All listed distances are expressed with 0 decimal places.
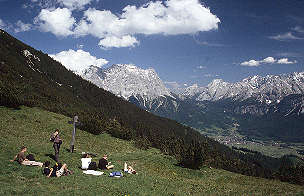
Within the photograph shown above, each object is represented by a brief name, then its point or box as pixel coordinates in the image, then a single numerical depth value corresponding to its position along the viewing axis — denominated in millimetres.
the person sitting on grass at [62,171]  17781
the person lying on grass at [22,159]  18438
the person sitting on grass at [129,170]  22109
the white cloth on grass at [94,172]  20125
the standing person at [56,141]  21308
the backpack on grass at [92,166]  21388
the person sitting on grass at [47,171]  17578
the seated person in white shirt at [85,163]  21109
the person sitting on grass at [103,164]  22438
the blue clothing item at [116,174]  20303
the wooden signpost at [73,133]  27194
